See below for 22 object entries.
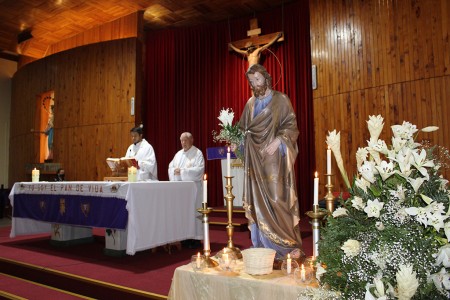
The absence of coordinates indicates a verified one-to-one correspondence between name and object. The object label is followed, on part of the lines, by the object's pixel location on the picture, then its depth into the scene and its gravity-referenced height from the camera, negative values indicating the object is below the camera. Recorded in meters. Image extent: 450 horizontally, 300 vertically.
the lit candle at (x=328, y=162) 1.97 +0.05
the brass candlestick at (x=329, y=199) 1.94 -0.15
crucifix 7.78 +2.79
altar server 5.52 +0.27
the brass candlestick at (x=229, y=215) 2.34 -0.27
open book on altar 5.04 +0.14
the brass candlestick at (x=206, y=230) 2.10 -0.33
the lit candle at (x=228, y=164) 2.35 +0.05
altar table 4.16 -0.41
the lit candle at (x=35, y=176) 5.73 -0.01
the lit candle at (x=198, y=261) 2.03 -0.48
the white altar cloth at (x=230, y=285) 1.71 -0.56
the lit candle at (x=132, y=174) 4.56 +0.00
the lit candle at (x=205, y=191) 2.18 -0.11
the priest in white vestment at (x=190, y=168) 5.28 +0.08
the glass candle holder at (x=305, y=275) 1.72 -0.49
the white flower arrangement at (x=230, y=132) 2.76 +0.31
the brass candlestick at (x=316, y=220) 1.84 -0.25
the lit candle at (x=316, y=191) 1.93 -0.10
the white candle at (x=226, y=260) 1.99 -0.47
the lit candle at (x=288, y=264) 1.91 -0.49
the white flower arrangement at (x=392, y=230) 1.06 -0.19
